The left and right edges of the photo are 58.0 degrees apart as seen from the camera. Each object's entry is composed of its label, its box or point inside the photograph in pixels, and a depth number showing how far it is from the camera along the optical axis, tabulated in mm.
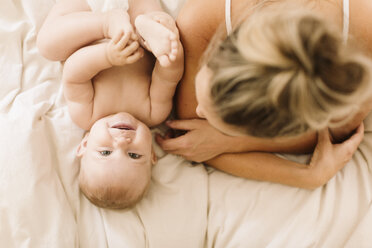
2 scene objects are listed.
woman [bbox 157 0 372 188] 979
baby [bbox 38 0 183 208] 973
